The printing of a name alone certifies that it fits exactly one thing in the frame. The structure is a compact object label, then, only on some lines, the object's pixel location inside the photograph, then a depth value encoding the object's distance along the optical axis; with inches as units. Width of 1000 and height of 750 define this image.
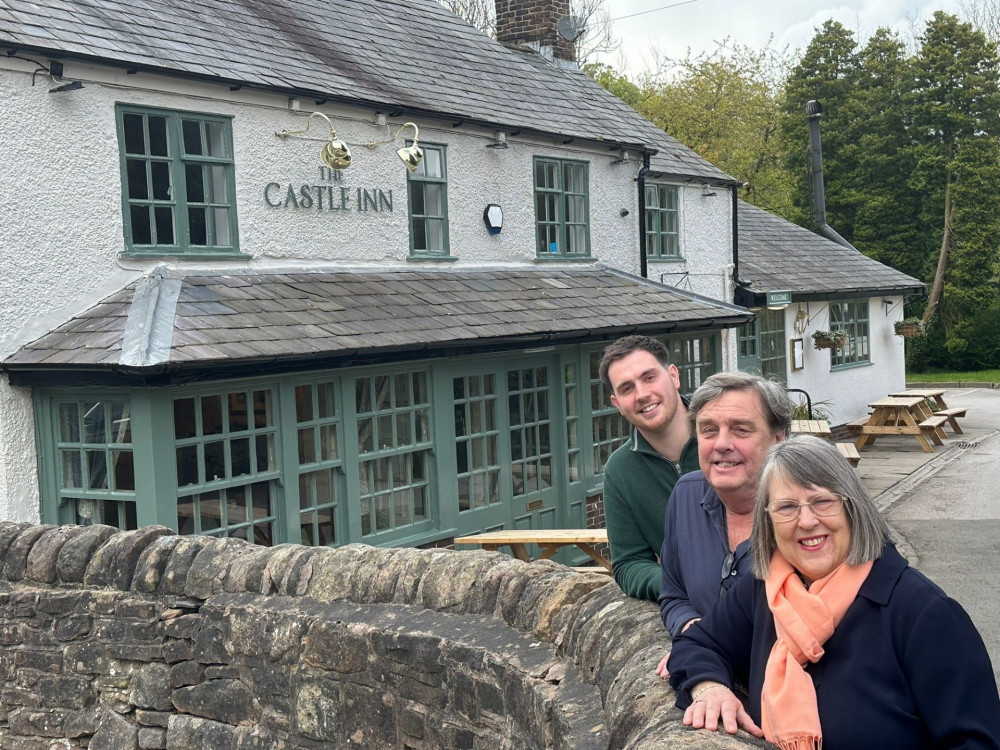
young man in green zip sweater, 146.2
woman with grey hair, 90.7
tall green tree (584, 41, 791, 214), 1444.4
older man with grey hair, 122.2
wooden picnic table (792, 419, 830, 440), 596.7
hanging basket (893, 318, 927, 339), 881.5
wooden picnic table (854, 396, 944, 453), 754.2
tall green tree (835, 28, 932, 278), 1387.8
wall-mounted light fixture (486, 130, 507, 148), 490.6
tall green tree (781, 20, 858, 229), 1400.1
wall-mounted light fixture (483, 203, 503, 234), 491.2
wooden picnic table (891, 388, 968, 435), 800.9
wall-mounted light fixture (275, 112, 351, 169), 402.6
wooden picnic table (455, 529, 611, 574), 363.3
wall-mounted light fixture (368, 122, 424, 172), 418.9
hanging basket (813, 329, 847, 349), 779.4
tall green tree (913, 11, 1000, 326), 1316.4
